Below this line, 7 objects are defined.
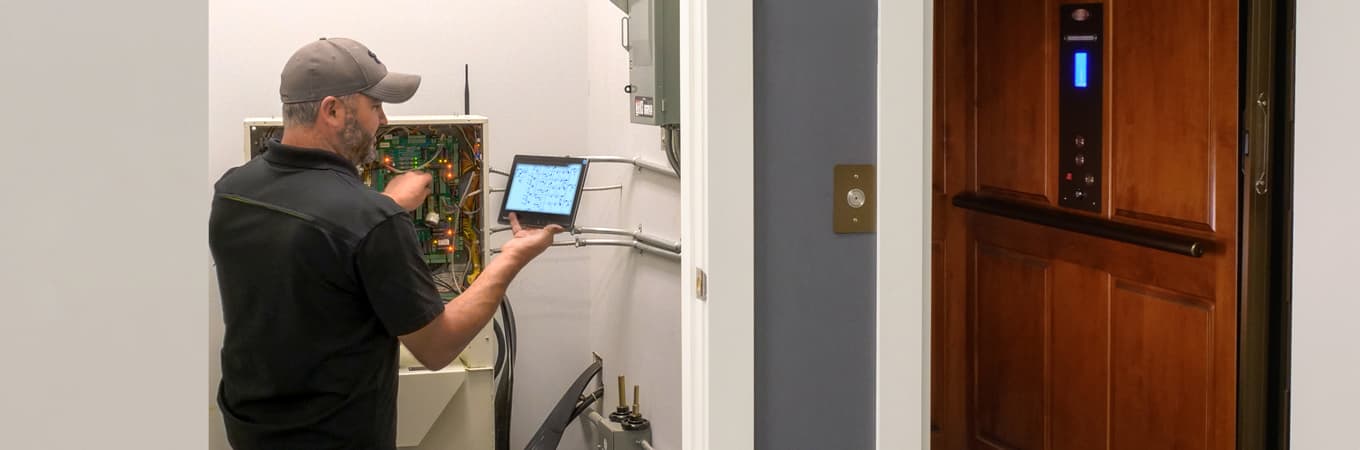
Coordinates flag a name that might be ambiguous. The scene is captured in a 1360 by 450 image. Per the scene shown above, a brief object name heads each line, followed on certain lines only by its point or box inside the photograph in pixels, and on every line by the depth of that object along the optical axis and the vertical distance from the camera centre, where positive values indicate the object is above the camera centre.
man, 2.28 -0.24
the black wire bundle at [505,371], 4.70 -0.77
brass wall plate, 2.08 -0.05
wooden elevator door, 2.94 -0.24
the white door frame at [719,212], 2.00 -0.07
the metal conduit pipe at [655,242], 4.01 -0.25
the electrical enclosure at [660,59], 3.58 +0.32
